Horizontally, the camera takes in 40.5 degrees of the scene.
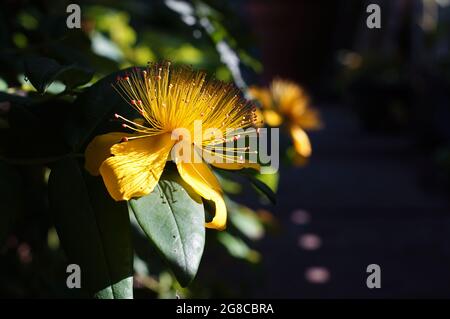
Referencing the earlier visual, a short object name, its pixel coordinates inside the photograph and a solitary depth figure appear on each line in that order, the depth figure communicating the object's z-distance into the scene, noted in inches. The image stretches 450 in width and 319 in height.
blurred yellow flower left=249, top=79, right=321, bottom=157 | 44.1
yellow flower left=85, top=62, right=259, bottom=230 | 23.2
